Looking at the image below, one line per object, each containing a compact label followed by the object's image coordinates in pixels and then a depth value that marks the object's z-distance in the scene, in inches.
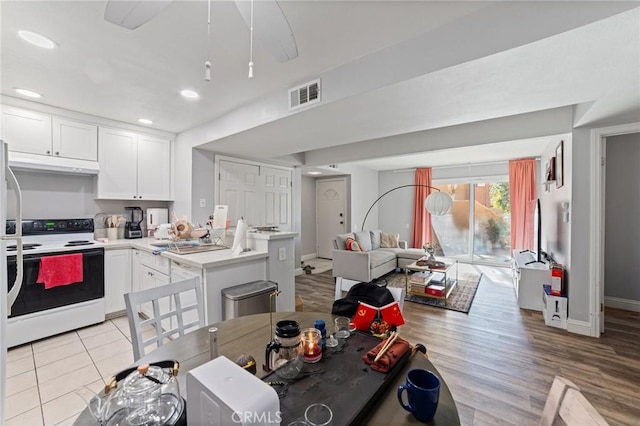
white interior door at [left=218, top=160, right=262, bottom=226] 159.8
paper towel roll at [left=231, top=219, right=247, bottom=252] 99.0
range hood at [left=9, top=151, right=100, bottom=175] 105.7
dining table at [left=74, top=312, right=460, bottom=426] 28.5
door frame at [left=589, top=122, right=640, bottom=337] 103.0
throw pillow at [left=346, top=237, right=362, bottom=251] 180.4
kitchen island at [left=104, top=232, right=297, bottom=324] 86.4
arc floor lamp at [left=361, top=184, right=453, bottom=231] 191.0
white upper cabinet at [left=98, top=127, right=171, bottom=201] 129.5
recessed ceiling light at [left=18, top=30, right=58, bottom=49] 66.8
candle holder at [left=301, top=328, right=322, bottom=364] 37.8
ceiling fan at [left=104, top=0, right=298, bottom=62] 41.3
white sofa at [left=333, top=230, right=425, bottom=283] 171.8
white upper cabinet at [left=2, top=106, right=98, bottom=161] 106.3
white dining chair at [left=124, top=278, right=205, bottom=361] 49.6
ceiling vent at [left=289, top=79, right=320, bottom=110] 85.7
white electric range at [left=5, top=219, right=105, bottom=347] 96.8
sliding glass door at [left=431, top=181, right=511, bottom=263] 233.8
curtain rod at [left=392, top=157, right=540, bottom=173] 227.4
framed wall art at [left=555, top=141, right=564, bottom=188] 125.6
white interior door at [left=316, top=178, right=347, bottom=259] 260.8
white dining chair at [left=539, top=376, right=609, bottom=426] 23.6
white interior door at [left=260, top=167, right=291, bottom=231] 184.7
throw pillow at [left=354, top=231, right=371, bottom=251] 199.3
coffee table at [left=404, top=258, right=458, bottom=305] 152.8
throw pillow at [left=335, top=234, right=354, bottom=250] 185.9
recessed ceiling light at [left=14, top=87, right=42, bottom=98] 98.5
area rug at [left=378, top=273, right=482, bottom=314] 141.3
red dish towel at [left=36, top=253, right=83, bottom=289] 100.2
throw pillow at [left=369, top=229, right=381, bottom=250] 218.4
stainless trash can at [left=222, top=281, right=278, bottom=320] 83.6
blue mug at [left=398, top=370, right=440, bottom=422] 27.7
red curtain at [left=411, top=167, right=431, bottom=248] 264.8
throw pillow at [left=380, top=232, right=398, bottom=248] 225.0
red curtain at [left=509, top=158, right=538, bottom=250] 209.2
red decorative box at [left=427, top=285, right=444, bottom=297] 148.2
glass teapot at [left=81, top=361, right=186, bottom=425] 26.1
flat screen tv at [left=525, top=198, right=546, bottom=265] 142.9
